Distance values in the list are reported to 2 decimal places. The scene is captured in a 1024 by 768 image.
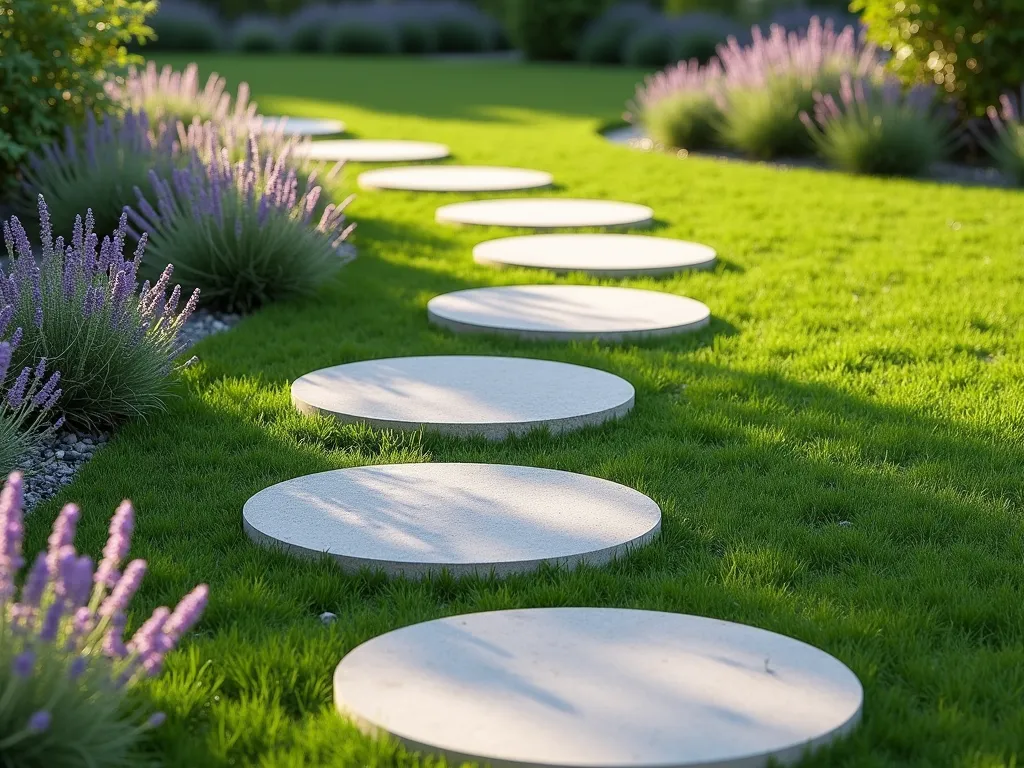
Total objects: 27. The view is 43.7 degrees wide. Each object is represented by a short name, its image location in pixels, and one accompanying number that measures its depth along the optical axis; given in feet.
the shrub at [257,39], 85.81
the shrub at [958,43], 32.76
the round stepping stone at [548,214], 25.14
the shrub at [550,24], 80.64
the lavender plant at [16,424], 10.22
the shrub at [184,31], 83.87
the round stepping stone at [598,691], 7.39
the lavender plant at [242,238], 18.30
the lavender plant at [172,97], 26.53
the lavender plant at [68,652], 6.42
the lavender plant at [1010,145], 30.37
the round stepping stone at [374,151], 34.06
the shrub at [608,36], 80.23
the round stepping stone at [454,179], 29.60
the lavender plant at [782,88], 34.91
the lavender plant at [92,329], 12.94
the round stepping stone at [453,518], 10.12
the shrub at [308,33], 88.02
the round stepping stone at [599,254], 21.20
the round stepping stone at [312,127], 39.22
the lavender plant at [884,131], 31.60
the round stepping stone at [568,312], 17.15
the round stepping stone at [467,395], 13.34
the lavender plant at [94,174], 20.99
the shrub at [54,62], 20.99
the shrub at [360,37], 86.07
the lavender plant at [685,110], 37.55
